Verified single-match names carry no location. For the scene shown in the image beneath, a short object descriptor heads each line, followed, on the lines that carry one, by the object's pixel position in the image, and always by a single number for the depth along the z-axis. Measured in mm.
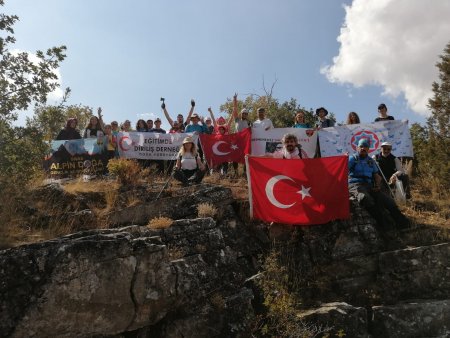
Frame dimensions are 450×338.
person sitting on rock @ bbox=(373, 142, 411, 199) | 10133
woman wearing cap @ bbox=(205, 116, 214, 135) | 13641
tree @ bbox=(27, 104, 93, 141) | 7727
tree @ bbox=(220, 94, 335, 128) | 22469
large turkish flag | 8727
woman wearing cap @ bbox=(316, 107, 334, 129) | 13023
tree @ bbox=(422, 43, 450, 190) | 11820
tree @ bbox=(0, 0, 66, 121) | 7137
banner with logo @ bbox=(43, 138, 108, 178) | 12734
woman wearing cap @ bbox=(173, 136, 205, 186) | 10547
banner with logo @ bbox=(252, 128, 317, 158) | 12906
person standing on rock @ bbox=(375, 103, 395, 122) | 12430
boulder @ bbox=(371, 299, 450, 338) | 7156
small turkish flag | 12781
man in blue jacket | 9055
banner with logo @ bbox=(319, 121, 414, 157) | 12195
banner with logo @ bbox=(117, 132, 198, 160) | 13305
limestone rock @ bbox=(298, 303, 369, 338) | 7109
